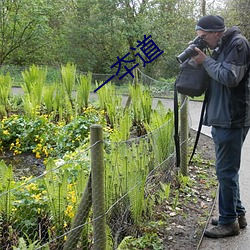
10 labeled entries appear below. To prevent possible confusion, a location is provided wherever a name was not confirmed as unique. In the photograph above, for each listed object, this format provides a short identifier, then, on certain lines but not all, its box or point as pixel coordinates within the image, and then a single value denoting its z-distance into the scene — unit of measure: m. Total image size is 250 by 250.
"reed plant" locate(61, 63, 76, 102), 7.32
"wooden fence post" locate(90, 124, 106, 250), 2.32
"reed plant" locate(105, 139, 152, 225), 3.01
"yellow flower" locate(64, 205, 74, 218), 2.78
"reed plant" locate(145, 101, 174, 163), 4.05
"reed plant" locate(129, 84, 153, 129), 6.17
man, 2.81
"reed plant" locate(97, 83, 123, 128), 6.27
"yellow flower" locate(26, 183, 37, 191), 3.06
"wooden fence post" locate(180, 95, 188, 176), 4.43
